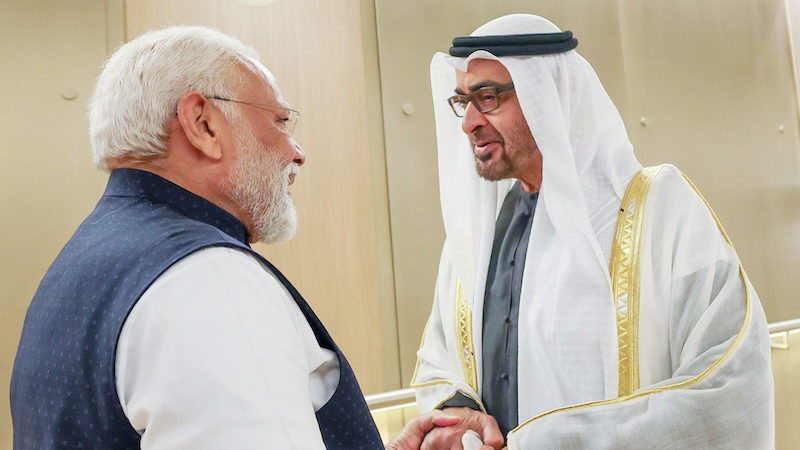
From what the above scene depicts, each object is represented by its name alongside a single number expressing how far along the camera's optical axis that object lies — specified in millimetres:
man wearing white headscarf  1525
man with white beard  792
